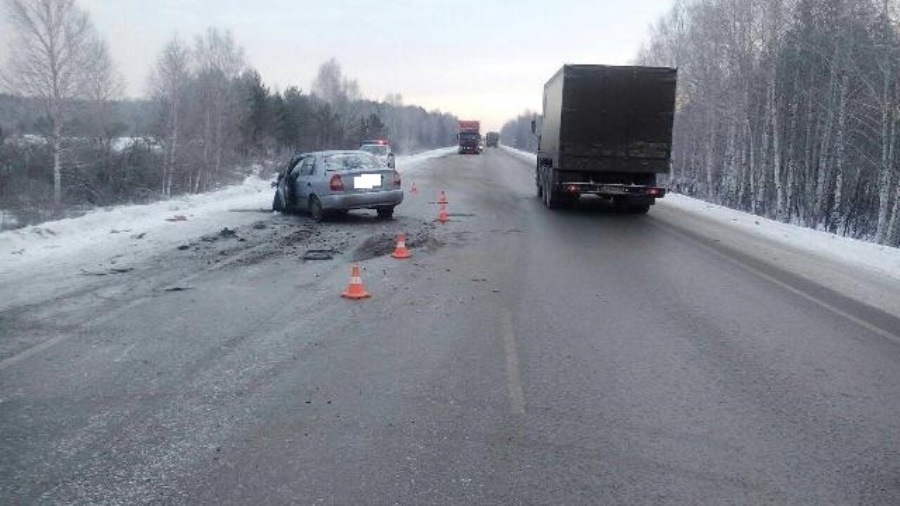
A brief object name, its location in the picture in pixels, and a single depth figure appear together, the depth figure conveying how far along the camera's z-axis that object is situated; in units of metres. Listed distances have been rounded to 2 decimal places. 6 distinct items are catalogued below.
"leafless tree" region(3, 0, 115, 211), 33.53
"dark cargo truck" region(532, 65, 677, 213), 15.77
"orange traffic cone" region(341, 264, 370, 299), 7.25
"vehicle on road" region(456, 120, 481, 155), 77.12
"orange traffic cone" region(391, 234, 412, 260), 9.83
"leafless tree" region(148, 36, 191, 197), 43.81
